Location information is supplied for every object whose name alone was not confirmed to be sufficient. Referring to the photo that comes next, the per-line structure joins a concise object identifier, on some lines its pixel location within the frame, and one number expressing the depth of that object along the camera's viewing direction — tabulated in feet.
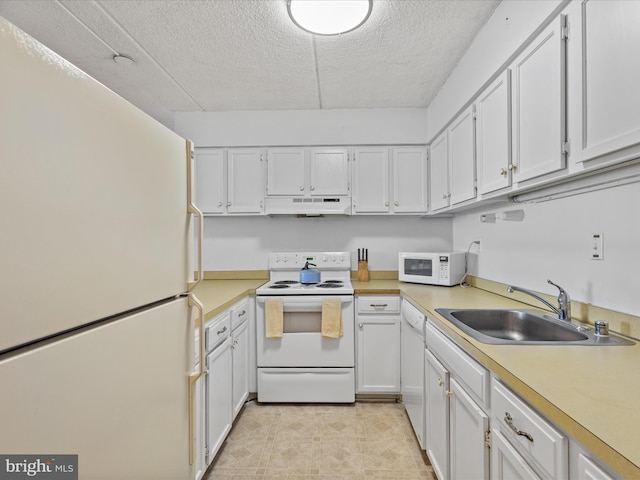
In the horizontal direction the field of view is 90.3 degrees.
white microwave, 8.30
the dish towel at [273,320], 8.11
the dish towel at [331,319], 8.09
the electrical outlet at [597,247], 4.40
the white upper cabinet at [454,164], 6.56
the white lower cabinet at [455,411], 3.66
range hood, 9.25
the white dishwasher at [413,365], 6.22
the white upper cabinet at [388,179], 9.53
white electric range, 8.16
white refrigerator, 1.65
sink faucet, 4.65
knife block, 9.98
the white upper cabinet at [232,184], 9.63
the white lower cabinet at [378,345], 8.26
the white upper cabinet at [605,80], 2.99
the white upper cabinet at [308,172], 9.54
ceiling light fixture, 5.13
